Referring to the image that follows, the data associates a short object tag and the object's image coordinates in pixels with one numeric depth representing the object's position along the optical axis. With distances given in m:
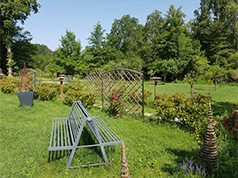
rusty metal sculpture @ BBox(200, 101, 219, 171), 1.96
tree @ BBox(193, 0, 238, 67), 21.27
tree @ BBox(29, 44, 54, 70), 42.98
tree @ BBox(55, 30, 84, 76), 20.45
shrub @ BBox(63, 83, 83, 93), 7.94
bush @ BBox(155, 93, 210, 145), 3.46
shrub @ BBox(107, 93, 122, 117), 5.01
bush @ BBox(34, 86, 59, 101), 7.15
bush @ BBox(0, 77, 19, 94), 8.60
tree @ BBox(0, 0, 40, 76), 18.39
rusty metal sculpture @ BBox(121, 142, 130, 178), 1.49
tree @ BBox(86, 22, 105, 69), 26.23
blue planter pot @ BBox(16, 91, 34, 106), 5.65
